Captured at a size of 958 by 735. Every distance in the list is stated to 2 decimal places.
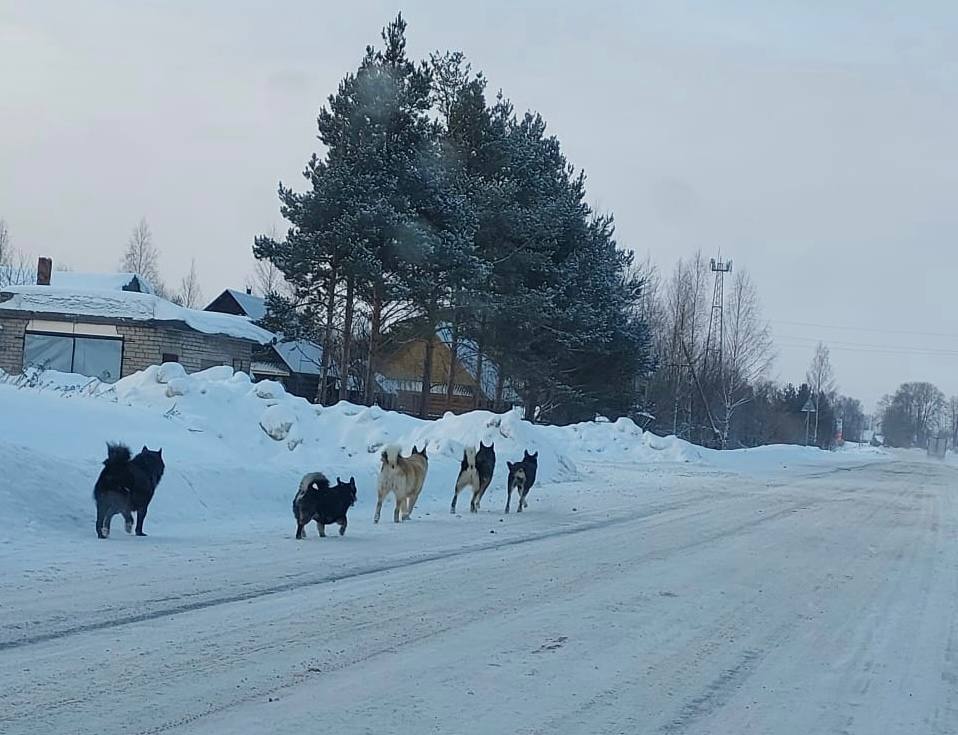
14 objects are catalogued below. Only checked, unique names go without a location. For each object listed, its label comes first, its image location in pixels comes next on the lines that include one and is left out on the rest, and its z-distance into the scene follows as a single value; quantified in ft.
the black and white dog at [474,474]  57.26
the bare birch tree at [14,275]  201.42
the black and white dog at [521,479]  59.11
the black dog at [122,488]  38.06
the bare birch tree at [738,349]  213.25
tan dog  49.37
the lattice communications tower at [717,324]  207.62
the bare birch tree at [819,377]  340.39
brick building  125.59
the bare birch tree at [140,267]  308.19
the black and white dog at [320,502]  41.73
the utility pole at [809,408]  247.97
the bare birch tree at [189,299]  324.99
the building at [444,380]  154.61
